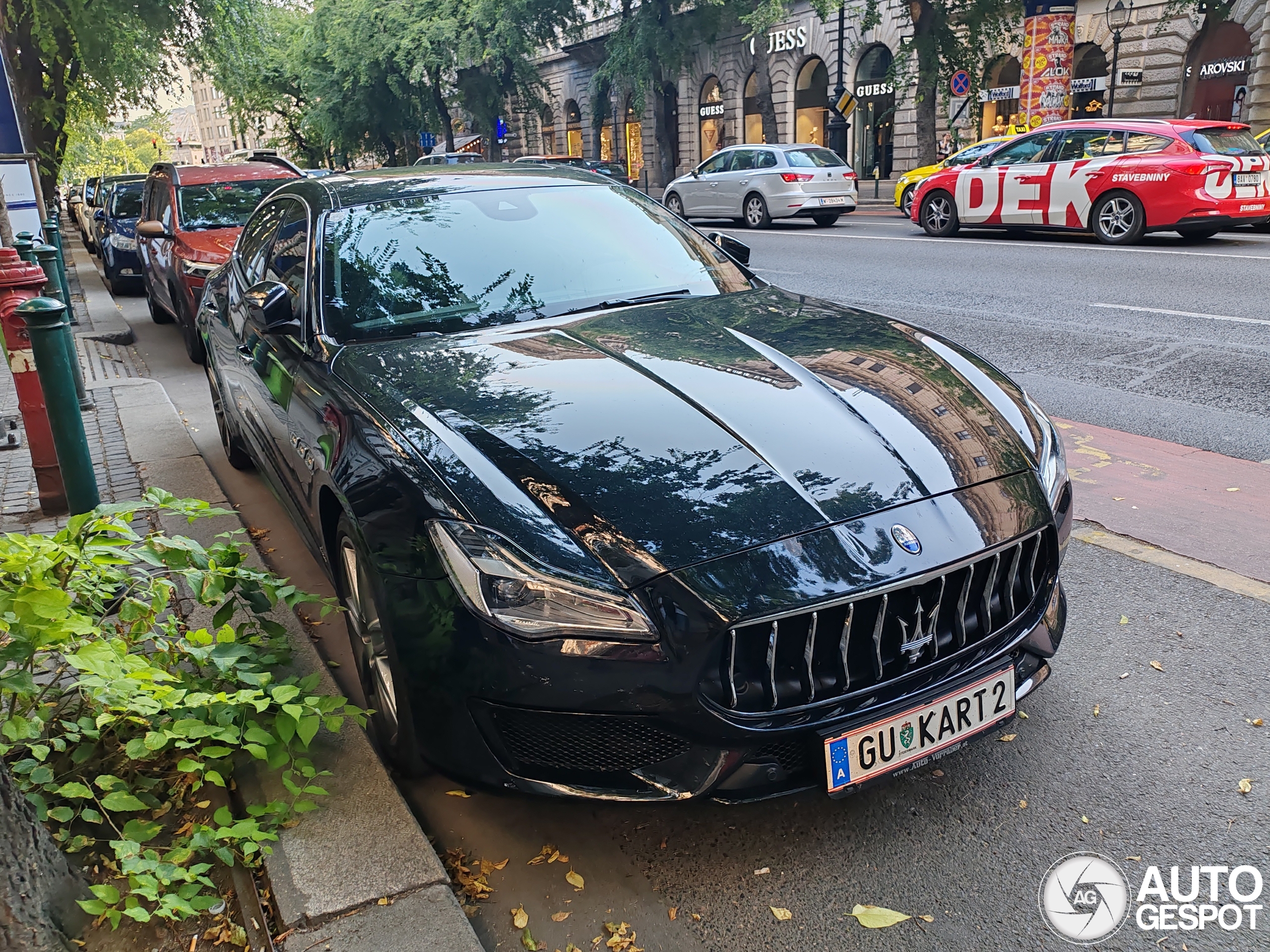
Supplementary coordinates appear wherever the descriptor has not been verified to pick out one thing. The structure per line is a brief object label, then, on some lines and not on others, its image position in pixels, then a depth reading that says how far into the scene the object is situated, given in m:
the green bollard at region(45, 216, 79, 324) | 9.35
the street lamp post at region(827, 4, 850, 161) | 32.03
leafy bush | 2.54
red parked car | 9.33
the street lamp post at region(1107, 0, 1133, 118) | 26.31
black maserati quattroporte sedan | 2.27
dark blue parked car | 14.91
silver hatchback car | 20.20
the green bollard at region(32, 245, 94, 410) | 7.20
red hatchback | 13.29
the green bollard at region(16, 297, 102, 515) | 4.29
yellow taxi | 16.94
